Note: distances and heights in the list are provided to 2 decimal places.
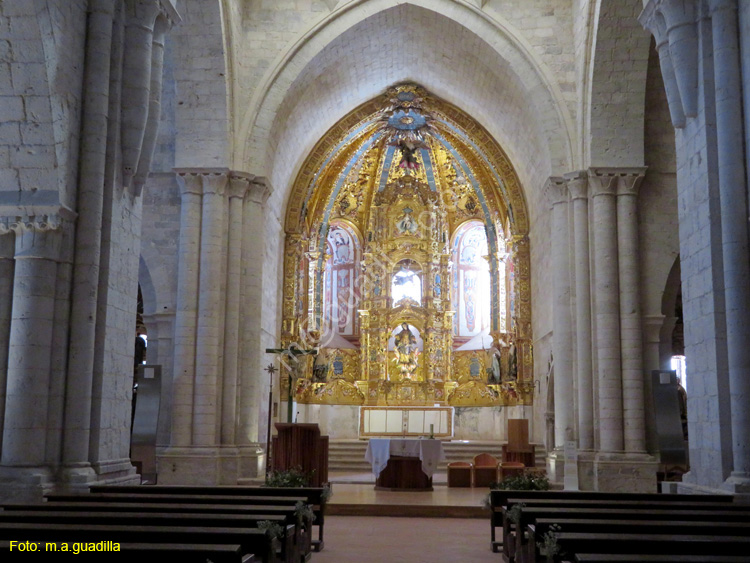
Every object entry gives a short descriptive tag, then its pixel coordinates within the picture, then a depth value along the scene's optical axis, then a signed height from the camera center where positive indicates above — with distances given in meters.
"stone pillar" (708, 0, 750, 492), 8.16 +1.98
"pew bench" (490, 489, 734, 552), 7.79 -0.75
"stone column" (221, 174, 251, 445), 15.44 +1.94
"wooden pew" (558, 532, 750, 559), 5.20 -0.74
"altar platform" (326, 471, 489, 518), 13.20 -1.33
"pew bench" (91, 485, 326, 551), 8.21 -0.71
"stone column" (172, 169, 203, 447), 15.02 +1.97
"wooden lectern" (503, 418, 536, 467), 18.73 -0.53
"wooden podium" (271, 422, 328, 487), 14.55 -0.49
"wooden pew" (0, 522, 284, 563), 5.36 -0.73
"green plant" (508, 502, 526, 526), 7.26 -0.79
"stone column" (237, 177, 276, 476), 15.87 +1.92
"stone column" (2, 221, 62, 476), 8.22 +0.64
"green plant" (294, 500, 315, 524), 7.29 -0.81
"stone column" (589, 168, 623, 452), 14.39 +1.95
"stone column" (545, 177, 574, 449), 15.89 +1.90
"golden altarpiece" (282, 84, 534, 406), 22.61 +4.62
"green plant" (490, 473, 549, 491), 11.45 -0.84
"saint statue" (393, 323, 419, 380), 24.98 +1.96
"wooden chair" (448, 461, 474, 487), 17.30 -1.10
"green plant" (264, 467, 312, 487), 12.15 -0.86
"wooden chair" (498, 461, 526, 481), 17.05 -0.96
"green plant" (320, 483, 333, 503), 9.24 -0.83
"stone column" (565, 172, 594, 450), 14.96 +2.00
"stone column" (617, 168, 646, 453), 14.30 +1.88
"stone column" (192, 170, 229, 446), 15.08 +1.79
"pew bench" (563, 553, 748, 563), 4.54 -0.73
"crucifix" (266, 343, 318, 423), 16.00 +1.26
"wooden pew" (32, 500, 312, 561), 6.68 -0.71
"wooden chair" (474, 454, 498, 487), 17.25 -1.05
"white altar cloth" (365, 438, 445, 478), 16.33 -0.61
